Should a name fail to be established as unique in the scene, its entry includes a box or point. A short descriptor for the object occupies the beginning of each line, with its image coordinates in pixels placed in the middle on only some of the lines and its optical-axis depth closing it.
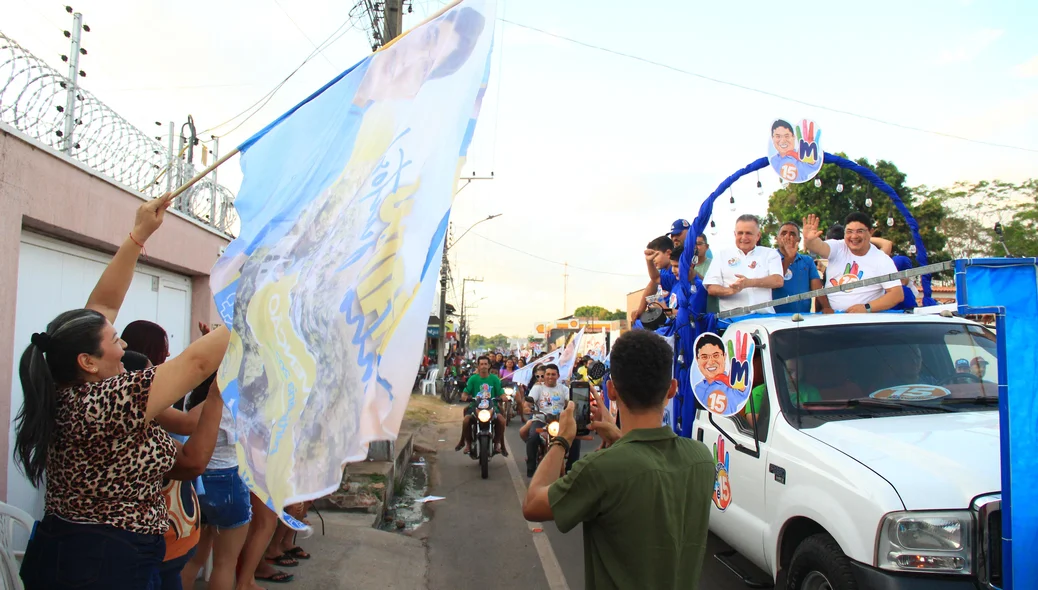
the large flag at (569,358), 11.41
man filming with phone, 2.06
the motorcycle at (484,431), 9.76
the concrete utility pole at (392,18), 10.70
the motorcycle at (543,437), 8.49
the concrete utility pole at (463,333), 70.62
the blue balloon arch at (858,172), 5.42
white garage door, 4.64
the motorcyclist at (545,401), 8.99
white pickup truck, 2.83
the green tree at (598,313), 93.59
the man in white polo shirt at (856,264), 5.53
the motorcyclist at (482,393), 10.59
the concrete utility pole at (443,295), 30.36
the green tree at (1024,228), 22.95
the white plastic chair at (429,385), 28.64
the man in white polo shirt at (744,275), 5.64
